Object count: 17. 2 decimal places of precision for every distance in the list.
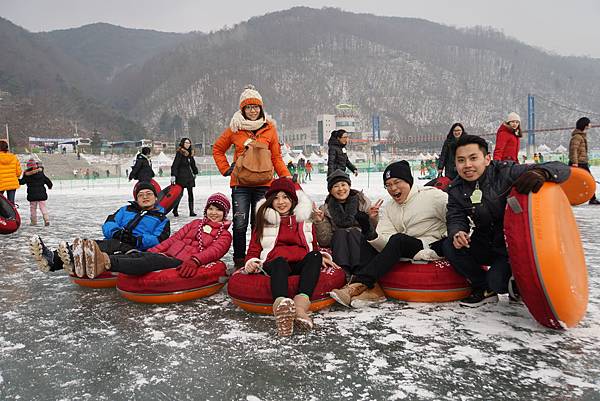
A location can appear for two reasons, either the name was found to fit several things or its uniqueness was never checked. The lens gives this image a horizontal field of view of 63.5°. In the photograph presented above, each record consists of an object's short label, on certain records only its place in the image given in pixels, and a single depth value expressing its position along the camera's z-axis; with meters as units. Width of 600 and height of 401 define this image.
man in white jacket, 3.63
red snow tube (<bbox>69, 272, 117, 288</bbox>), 4.29
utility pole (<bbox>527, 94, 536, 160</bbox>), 88.89
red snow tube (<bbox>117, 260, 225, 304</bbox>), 3.74
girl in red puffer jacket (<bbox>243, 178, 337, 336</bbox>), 3.54
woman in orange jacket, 4.46
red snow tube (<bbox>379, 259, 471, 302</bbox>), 3.60
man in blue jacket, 4.09
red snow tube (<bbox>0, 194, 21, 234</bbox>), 7.17
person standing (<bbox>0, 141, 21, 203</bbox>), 8.38
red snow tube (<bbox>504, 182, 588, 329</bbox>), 2.68
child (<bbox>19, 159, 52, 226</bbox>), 8.48
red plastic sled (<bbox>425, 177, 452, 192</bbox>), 5.39
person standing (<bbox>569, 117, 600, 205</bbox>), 8.75
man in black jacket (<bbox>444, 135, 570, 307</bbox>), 3.27
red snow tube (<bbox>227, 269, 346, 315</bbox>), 3.39
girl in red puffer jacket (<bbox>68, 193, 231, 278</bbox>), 3.70
